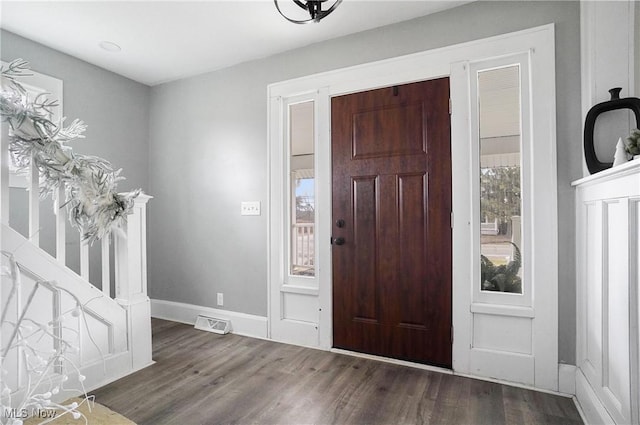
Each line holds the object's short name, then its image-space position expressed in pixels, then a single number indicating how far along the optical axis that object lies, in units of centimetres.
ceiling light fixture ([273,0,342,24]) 130
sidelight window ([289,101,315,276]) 286
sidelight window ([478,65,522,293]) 219
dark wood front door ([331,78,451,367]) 235
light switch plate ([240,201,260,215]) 307
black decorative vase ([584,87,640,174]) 175
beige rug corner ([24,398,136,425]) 83
